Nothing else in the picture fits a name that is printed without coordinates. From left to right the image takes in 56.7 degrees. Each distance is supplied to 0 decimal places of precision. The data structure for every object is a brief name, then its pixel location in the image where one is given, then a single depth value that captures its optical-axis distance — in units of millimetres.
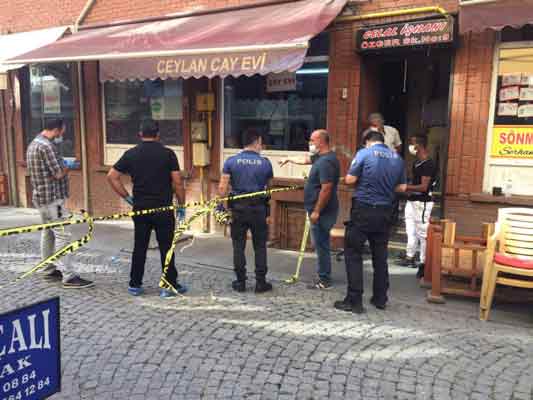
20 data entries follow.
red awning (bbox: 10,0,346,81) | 5750
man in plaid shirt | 5402
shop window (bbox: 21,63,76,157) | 9914
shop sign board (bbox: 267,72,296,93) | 7379
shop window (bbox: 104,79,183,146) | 8547
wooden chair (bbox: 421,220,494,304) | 4969
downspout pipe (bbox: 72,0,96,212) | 9359
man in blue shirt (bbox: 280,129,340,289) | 5078
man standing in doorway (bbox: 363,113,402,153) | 6133
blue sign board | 2121
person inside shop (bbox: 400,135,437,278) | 5754
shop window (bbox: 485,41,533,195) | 5621
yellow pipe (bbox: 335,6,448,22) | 5894
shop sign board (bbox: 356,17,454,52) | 5754
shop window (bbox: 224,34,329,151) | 7094
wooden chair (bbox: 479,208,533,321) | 4379
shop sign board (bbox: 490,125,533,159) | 5668
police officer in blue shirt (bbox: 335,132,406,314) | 4617
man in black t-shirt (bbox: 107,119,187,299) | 4953
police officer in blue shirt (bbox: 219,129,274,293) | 5203
